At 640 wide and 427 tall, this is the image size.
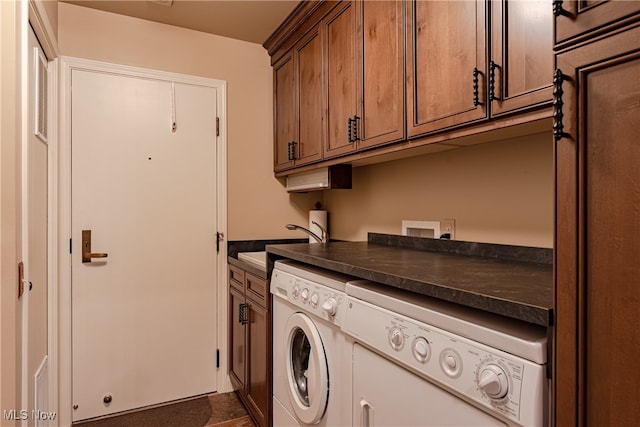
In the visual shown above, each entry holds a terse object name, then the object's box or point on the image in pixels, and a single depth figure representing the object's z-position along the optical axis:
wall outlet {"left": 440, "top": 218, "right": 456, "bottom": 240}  1.82
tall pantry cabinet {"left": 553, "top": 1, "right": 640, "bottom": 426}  0.56
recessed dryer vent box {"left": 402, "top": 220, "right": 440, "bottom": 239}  1.92
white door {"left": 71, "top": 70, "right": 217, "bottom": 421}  2.29
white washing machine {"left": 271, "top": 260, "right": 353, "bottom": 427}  1.38
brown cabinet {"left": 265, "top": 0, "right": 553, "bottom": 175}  1.12
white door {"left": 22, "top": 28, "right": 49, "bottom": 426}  1.59
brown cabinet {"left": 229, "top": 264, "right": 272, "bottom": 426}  1.96
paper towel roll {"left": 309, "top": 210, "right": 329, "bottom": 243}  2.78
